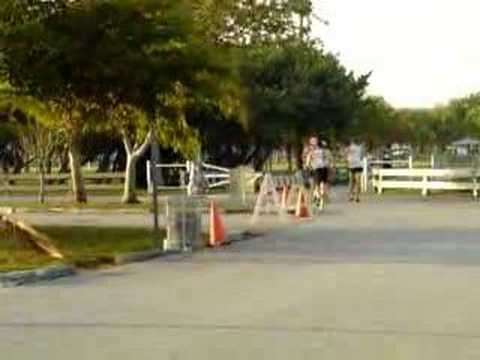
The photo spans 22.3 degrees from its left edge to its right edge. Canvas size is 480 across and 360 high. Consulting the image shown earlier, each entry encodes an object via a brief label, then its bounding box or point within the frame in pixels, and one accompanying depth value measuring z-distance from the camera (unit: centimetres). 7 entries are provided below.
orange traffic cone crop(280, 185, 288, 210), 2830
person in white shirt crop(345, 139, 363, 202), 3512
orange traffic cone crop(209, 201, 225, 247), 2073
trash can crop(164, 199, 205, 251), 1986
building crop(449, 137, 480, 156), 8131
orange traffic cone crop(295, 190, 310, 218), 2773
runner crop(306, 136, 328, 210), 3134
